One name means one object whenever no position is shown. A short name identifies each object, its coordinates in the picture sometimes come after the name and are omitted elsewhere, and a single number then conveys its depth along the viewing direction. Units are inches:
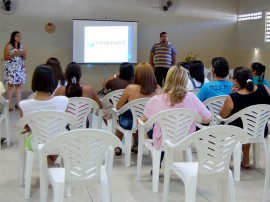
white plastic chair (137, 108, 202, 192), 128.6
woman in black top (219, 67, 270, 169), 153.3
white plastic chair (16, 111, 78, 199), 120.1
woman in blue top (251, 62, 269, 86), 197.9
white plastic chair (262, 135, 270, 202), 117.5
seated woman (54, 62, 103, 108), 163.3
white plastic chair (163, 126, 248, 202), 101.7
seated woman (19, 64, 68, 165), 129.4
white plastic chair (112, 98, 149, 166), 160.1
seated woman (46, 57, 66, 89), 188.7
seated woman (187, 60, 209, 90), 194.9
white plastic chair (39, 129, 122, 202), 93.4
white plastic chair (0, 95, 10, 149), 186.3
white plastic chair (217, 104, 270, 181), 146.6
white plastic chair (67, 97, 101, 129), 155.6
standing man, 350.3
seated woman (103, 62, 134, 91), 185.8
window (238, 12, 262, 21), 380.0
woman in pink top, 136.3
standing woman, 282.8
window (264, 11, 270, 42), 365.1
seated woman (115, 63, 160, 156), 162.7
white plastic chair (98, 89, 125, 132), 183.0
